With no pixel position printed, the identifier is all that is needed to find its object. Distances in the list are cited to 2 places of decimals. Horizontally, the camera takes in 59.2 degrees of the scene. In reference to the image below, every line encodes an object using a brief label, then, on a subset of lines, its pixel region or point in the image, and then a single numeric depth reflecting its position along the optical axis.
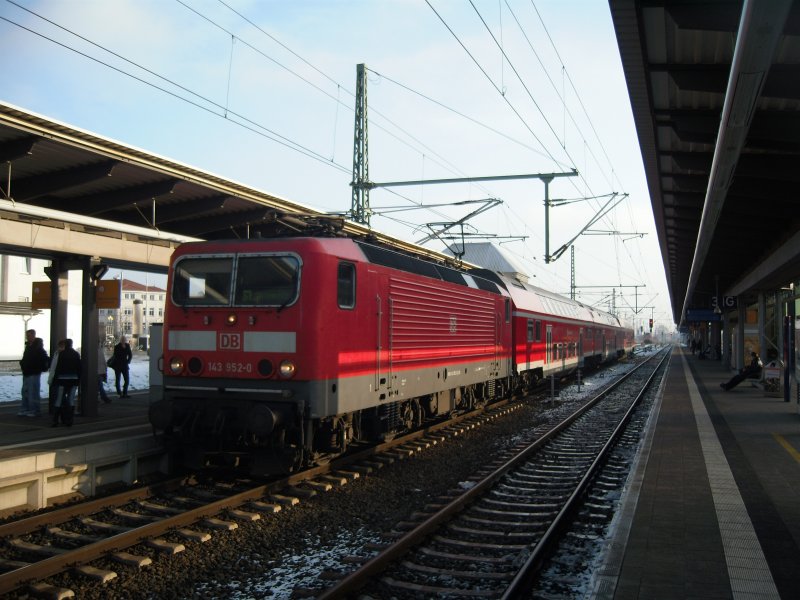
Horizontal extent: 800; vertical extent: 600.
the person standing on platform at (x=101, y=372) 15.23
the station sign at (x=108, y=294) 12.59
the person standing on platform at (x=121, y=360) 16.54
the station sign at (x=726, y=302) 28.91
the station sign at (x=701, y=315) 39.08
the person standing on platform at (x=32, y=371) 11.96
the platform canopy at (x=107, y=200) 9.38
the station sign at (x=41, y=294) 13.73
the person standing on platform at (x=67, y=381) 11.02
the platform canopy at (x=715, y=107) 5.91
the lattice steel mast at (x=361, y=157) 18.92
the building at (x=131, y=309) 72.19
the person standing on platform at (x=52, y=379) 11.37
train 8.72
